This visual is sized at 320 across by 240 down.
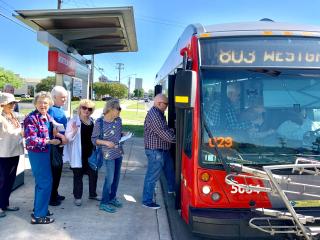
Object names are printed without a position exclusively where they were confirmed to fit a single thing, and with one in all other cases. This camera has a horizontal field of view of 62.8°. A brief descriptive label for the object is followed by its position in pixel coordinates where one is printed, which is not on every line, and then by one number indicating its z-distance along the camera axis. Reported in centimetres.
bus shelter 557
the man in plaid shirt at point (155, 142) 375
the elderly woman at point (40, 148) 330
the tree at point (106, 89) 5726
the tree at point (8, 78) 5038
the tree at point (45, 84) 5298
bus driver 292
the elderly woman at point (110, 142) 377
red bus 287
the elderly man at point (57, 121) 381
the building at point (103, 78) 7408
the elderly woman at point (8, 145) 348
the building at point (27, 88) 7034
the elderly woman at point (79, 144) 383
